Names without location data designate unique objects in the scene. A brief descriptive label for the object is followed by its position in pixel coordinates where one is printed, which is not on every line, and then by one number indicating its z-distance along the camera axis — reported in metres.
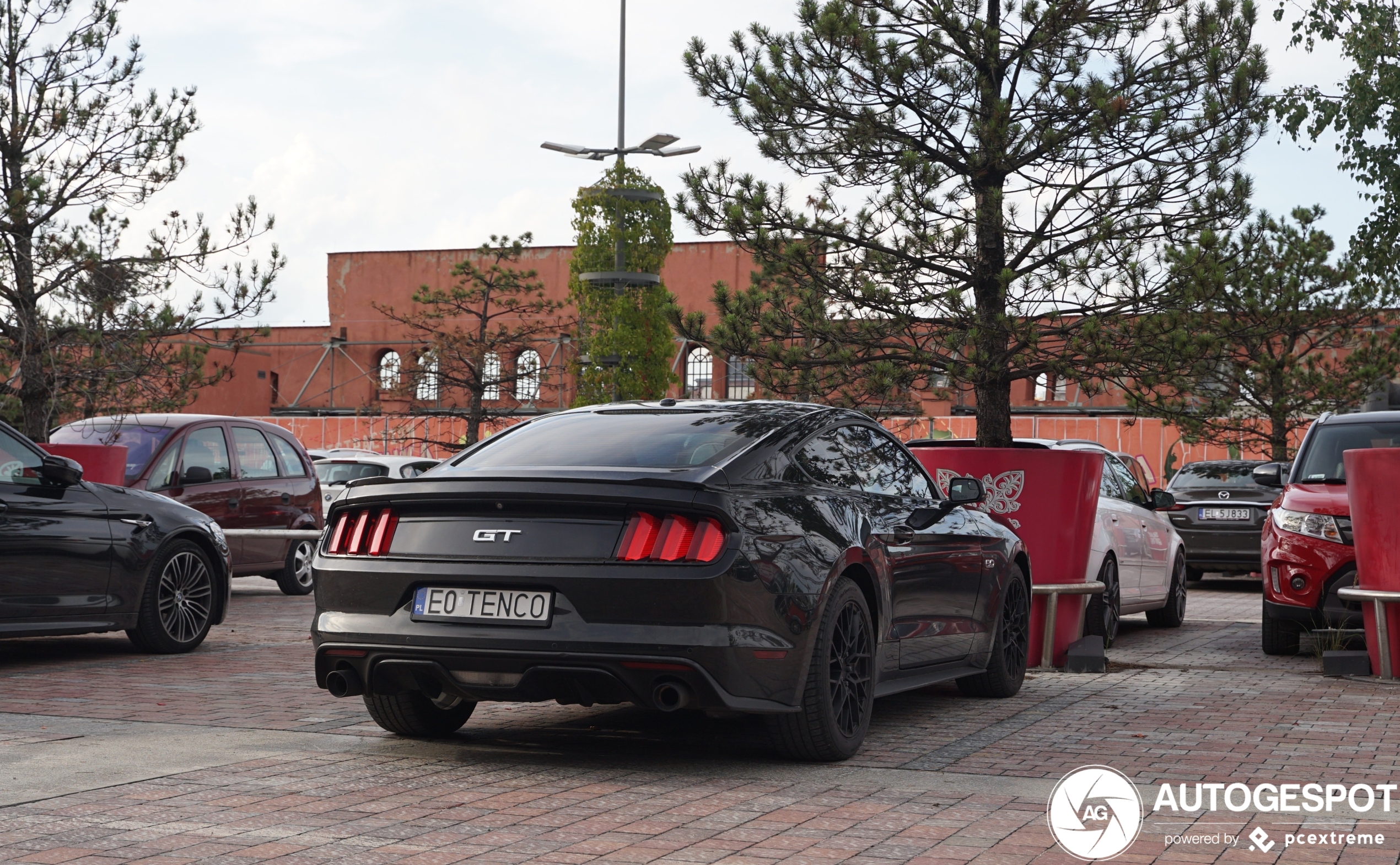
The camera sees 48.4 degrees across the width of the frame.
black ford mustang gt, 5.66
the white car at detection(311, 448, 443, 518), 20.95
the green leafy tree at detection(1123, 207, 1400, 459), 10.17
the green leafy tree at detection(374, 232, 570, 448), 35.62
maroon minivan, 14.15
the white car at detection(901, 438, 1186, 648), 11.82
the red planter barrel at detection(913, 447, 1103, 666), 10.17
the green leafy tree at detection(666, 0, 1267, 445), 10.48
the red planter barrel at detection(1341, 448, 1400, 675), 9.09
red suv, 10.33
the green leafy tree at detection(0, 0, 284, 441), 16.05
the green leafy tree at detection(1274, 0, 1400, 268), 20.80
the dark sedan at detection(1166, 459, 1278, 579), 18.92
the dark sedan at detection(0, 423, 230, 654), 9.09
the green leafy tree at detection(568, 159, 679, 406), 26.44
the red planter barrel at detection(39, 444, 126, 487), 12.93
